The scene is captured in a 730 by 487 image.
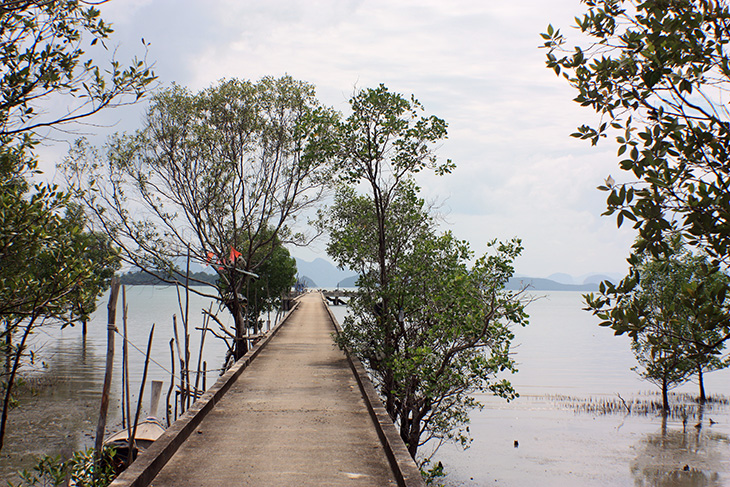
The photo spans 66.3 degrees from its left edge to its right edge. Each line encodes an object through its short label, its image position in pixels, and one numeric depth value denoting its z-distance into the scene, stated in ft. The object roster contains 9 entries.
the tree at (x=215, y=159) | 62.49
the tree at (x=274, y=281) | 140.87
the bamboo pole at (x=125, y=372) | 32.42
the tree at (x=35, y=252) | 18.65
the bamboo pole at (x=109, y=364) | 32.71
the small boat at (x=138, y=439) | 40.88
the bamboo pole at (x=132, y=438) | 30.24
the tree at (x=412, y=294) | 35.68
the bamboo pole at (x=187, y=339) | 47.83
